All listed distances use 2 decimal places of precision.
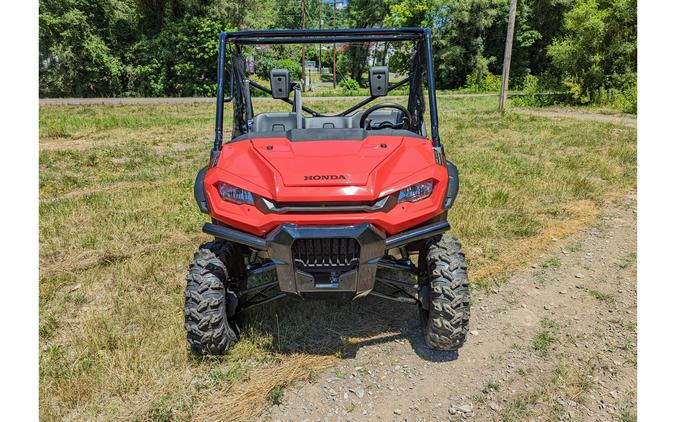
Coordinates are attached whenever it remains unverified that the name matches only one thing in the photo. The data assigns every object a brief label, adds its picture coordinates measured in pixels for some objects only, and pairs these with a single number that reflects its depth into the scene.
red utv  2.40
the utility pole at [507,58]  14.12
